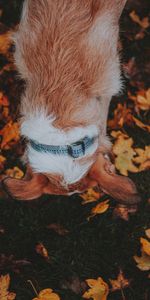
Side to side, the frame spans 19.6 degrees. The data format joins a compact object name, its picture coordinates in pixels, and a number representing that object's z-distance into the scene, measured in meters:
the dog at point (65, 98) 2.65
